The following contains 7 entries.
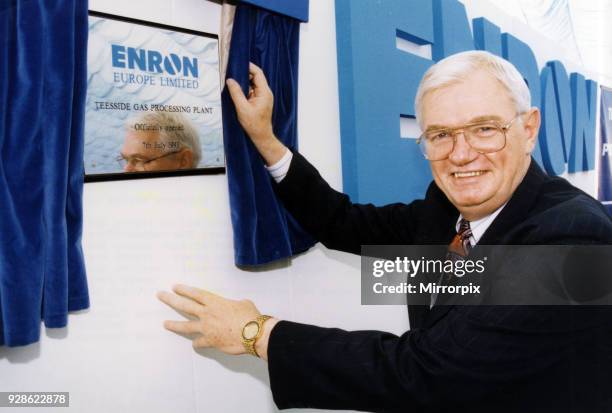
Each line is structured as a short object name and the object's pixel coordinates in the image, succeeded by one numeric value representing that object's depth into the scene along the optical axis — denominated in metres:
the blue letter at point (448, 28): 2.09
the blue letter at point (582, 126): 3.44
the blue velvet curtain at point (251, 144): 1.27
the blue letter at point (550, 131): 2.96
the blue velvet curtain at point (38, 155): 0.87
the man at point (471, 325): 0.92
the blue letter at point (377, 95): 1.61
